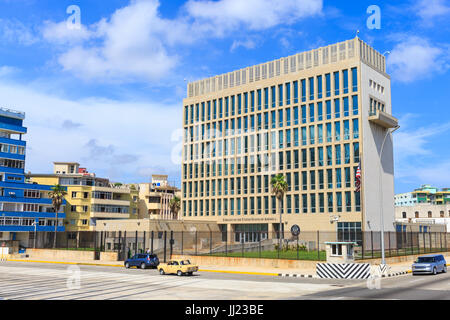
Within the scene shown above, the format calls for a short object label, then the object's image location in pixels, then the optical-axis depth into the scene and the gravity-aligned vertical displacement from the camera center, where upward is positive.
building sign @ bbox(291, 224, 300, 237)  71.04 -0.03
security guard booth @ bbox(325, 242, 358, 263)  36.25 -1.92
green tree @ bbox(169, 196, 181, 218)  102.94 +5.15
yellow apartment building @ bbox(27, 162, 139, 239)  104.56 +6.26
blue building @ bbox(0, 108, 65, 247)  89.25 +6.18
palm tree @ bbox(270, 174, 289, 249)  68.69 +6.15
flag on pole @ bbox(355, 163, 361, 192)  65.50 +7.20
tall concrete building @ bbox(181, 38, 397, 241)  72.19 +15.03
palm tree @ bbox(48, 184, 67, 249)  88.38 +5.86
